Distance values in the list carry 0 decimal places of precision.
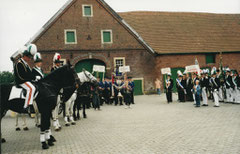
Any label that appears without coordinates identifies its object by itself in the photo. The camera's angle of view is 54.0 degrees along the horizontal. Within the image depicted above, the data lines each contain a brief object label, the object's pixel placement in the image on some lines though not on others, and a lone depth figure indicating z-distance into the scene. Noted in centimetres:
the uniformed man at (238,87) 1368
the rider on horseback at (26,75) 595
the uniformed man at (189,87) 1689
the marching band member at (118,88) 1667
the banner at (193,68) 1629
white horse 846
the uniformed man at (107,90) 1777
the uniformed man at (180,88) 1689
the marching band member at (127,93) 1435
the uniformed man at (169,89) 1669
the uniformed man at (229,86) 1416
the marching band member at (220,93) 1532
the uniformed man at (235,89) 1393
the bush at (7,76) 2939
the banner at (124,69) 1978
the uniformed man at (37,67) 714
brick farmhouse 2386
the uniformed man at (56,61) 855
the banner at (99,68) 1719
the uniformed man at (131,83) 1696
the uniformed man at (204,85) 1377
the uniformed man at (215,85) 1312
